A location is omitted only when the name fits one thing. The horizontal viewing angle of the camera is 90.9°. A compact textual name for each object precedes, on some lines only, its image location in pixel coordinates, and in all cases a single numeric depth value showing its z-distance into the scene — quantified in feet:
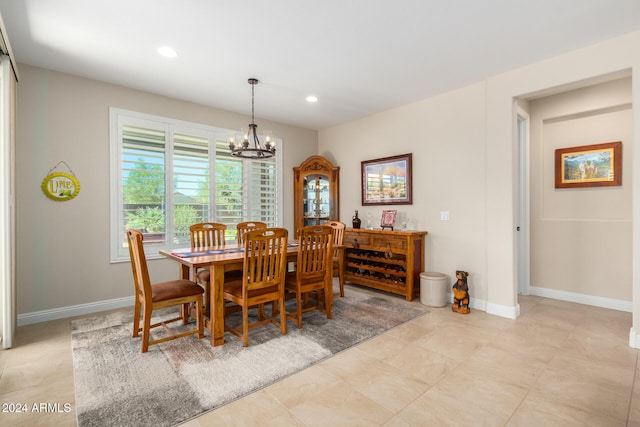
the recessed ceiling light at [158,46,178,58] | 9.64
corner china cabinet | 18.01
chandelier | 11.30
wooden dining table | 8.95
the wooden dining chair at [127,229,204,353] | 8.32
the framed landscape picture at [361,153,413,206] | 15.05
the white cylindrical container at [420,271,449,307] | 12.59
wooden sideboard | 13.52
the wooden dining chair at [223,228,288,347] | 8.91
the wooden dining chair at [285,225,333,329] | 10.28
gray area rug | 6.25
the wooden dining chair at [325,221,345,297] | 13.76
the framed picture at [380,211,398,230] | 14.85
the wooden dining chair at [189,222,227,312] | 11.61
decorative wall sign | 11.12
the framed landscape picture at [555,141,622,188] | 12.17
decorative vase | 16.32
